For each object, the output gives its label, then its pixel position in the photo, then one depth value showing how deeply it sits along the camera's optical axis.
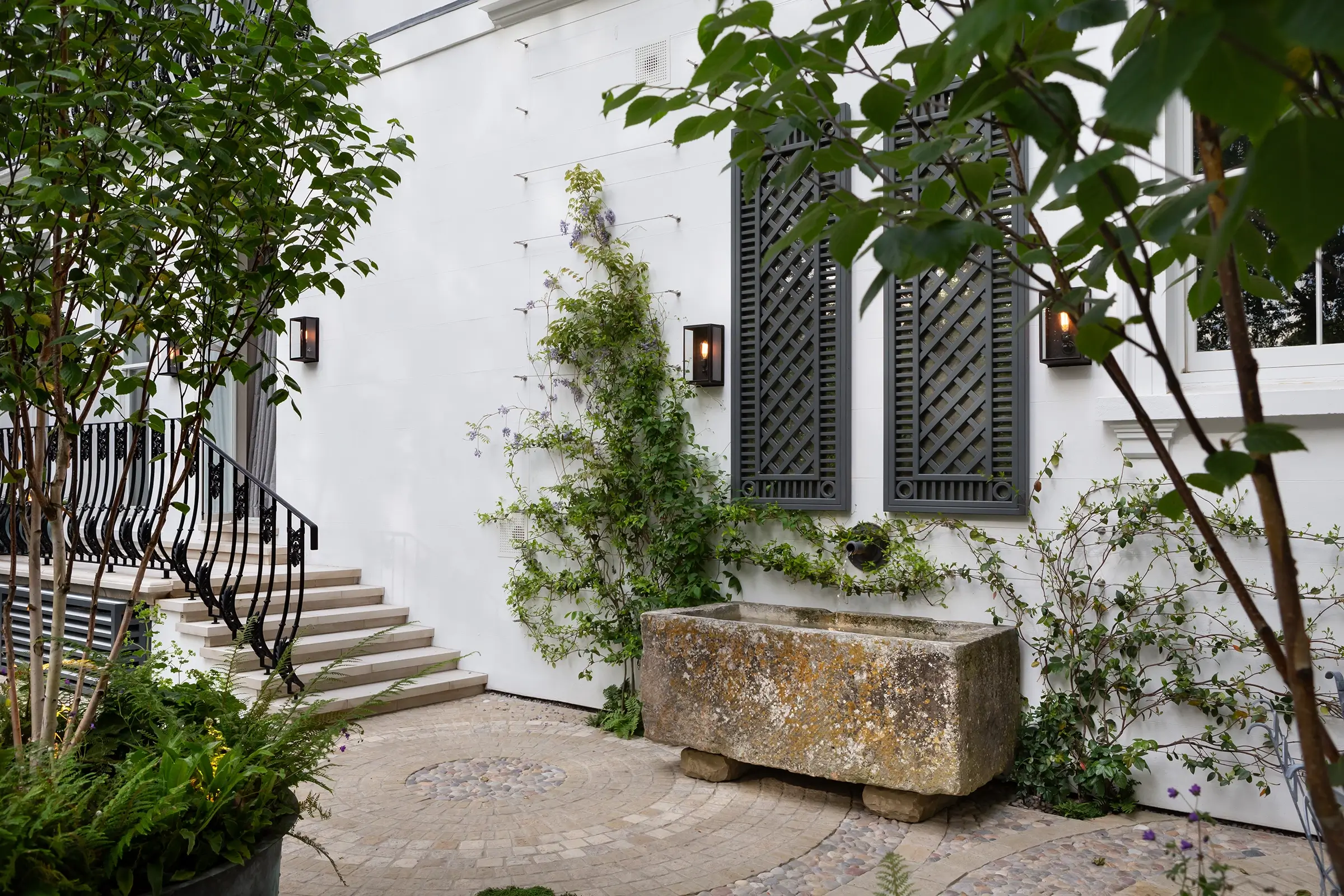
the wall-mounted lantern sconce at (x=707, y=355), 5.47
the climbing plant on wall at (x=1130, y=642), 3.98
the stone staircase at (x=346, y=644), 5.78
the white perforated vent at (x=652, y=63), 5.87
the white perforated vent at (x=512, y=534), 6.39
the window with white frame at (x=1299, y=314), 4.00
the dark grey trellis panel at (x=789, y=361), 5.09
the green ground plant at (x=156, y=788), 2.01
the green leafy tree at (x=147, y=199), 2.26
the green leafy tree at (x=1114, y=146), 0.55
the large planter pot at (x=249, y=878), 2.14
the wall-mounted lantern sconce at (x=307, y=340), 7.53
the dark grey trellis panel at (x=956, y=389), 4.55
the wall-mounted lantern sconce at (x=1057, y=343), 4.33
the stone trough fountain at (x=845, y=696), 3.83
